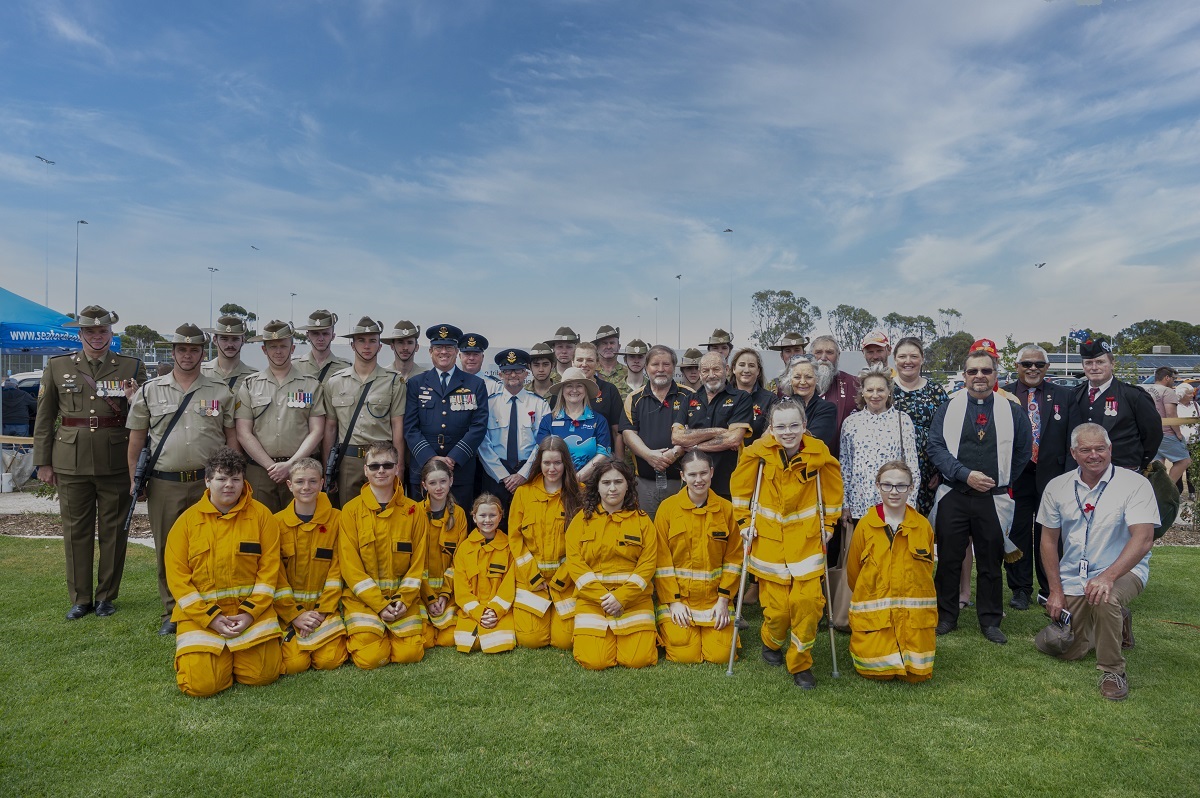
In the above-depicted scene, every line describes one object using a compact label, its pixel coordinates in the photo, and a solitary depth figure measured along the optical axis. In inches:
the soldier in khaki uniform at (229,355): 225.8
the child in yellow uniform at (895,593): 177.0
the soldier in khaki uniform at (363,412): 227.9
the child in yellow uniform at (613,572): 188.7
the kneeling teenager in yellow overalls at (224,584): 169.9
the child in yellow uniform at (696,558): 196.2
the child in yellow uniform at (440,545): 205.9
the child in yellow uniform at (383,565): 190.7
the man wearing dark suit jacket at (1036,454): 245.6
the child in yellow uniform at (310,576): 186.9
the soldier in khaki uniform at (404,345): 267.7
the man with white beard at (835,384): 222.2
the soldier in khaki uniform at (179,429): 212.5
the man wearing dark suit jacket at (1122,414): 235.1
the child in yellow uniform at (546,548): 201.9
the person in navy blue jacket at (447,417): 233.8
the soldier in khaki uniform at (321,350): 239.3
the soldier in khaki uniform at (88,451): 223.1
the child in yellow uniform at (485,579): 201.9
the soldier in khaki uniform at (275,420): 221.5
